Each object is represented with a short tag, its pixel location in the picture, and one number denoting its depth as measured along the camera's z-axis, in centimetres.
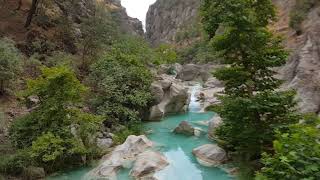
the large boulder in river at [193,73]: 3055
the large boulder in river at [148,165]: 889
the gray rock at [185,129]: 1281
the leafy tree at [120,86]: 1399
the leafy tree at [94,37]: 1741
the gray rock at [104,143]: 1086
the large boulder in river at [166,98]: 1586
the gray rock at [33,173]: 867
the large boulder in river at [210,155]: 964
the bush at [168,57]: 4685
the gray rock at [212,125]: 1213
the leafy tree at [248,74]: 775
